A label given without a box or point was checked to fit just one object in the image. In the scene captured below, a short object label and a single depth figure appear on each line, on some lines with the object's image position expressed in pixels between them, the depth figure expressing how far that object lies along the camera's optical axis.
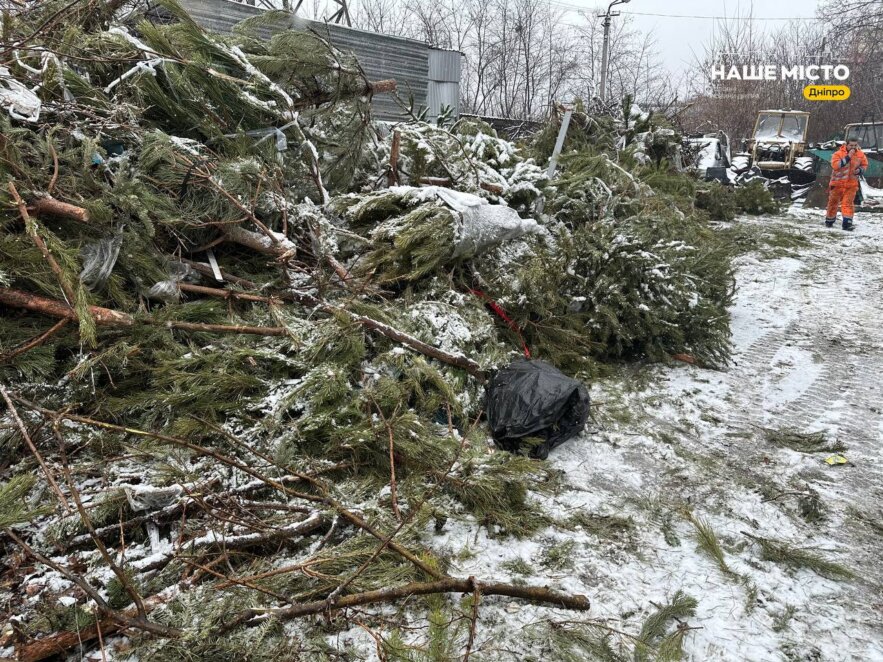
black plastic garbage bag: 2.87
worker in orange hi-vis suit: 8.22
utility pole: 17.10
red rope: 3.76
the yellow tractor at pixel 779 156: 12.82
